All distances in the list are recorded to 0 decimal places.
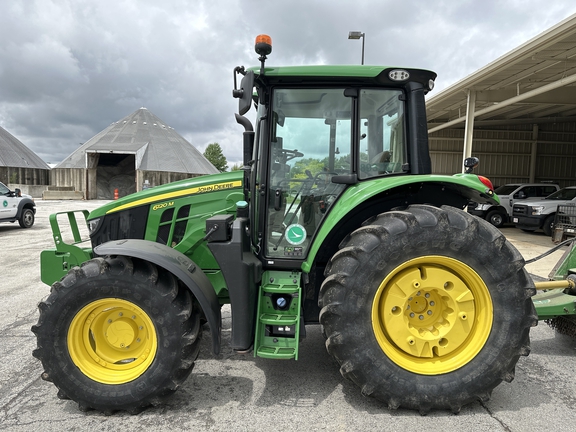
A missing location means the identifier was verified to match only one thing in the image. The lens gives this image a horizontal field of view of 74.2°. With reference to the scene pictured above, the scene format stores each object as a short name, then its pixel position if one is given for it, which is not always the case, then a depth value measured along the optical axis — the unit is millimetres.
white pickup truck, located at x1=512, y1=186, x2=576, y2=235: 11695
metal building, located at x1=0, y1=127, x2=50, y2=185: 32738
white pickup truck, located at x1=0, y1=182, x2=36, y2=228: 11578
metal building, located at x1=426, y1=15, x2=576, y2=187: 9656
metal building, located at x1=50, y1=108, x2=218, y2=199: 31688
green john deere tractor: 2432
